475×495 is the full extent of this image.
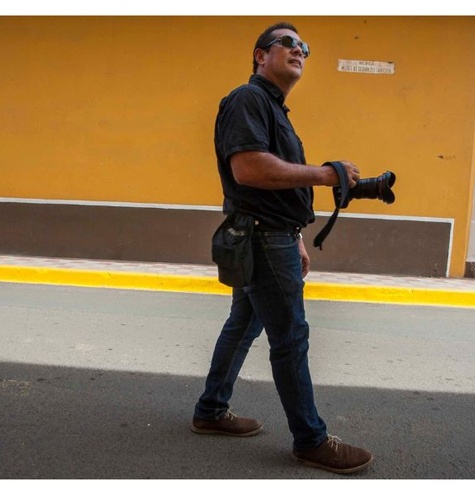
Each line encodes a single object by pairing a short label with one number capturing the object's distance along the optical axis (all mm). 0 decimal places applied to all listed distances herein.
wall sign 7215
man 2176
